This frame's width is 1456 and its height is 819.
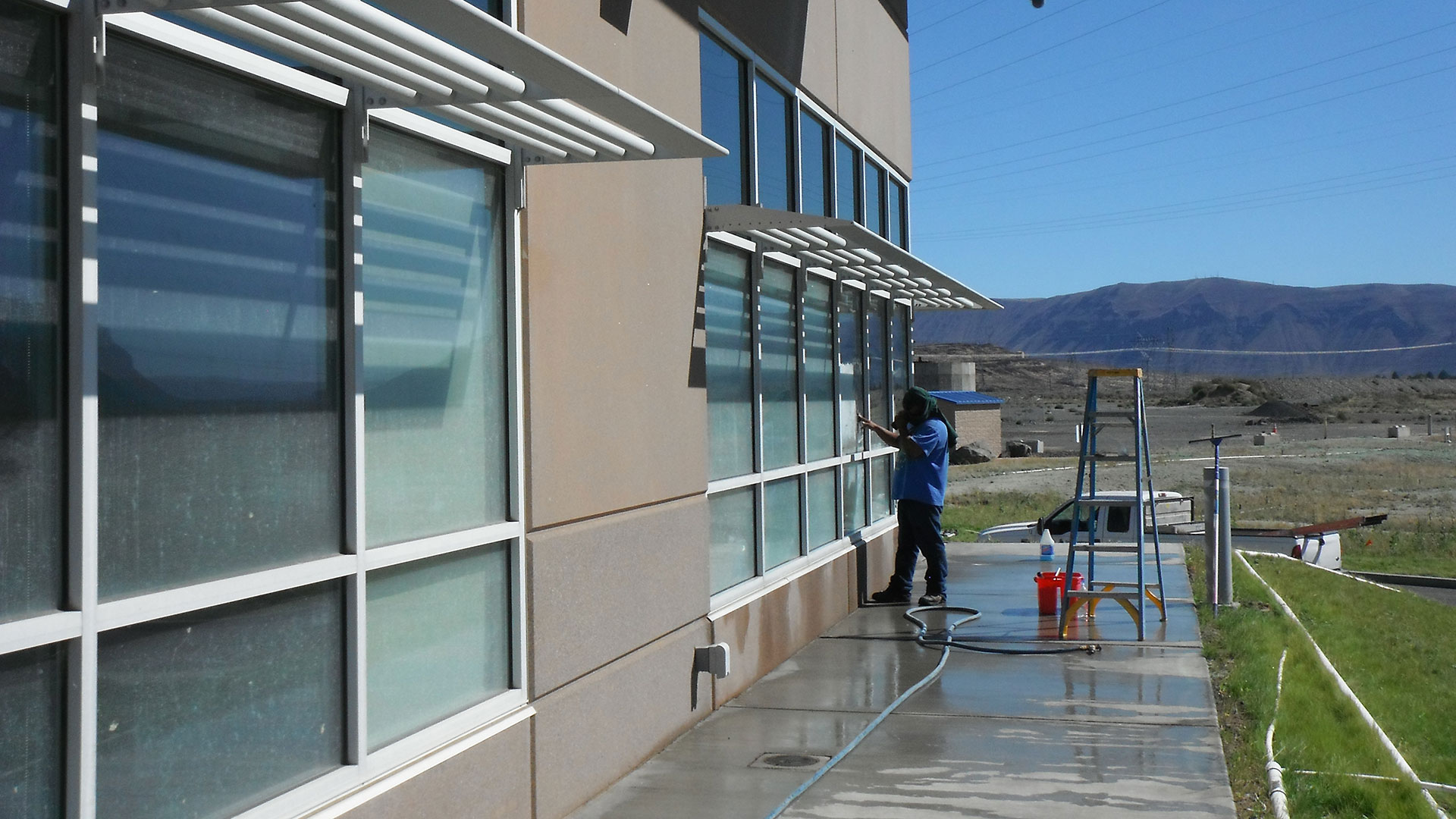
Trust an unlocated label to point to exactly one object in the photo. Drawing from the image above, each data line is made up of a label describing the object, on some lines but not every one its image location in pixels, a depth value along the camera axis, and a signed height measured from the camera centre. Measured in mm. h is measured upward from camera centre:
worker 10789 -407
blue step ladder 9281 -567
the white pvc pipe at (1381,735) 6444 -1717
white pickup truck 21953 -1766
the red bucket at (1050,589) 10359 -1246
